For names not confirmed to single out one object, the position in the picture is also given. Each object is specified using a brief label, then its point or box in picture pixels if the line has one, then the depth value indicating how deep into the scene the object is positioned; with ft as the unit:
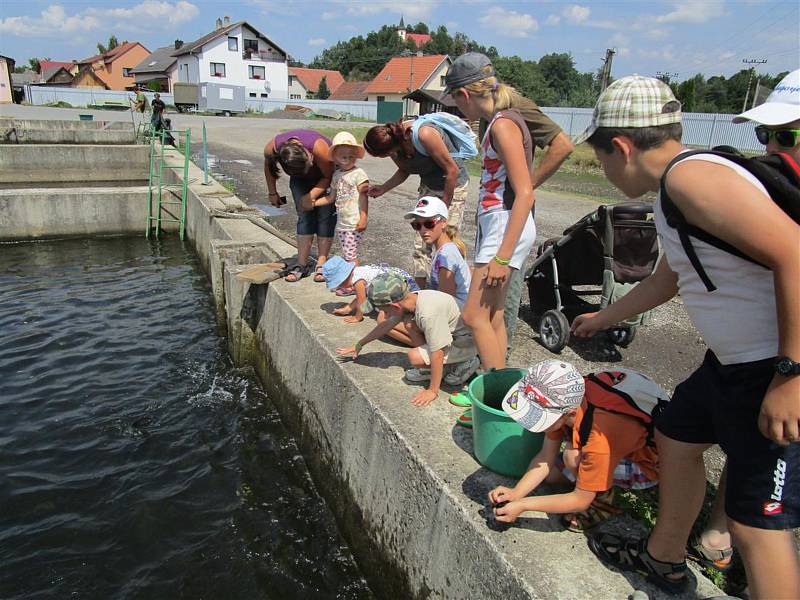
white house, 192.54
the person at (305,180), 17.30
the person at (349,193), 16.94
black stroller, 15.20
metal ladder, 38.31
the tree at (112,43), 301.02
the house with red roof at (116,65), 243.60
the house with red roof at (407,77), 209.15
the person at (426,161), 13.82
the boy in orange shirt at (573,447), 7.01
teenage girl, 9.52
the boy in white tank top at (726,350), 4.87
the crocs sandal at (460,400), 10.77
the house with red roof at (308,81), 266.57
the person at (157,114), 65.46
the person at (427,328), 10.84
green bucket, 8.10
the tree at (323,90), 266.57
